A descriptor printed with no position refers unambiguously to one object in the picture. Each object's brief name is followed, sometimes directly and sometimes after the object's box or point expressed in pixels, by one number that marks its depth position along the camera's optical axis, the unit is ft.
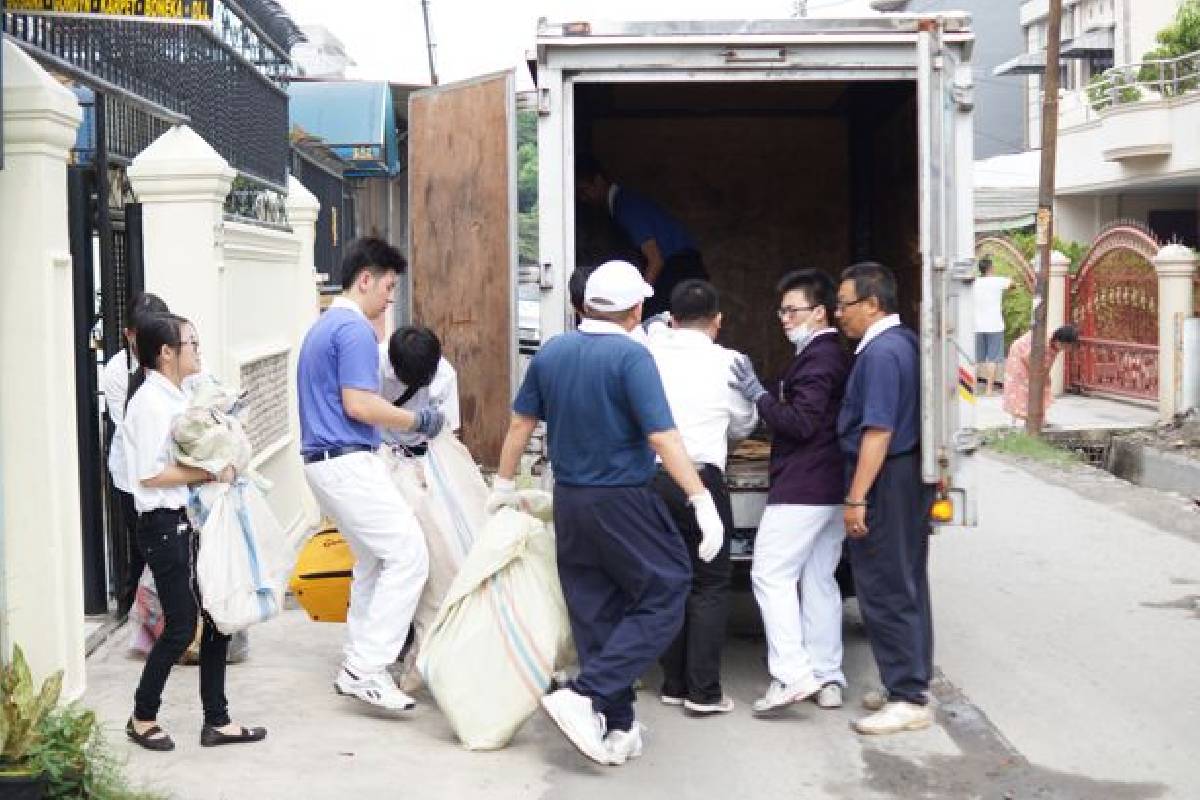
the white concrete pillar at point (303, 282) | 38.58
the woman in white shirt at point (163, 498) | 19.25
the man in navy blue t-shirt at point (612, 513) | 20.11
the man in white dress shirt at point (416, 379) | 22.85
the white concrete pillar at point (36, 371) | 17.60
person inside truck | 32.12
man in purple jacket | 22.91
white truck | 22.71
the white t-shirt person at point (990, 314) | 67.77
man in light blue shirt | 21.84
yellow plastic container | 23.73
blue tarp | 63.31
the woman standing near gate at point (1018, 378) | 61.62
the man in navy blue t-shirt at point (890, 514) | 21.75
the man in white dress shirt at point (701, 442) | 22.47
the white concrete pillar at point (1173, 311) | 59.11
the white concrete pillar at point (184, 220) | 27.43
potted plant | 15.64
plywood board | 25.90
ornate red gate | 64.56
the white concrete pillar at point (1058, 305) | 73.97
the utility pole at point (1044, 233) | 58.18
